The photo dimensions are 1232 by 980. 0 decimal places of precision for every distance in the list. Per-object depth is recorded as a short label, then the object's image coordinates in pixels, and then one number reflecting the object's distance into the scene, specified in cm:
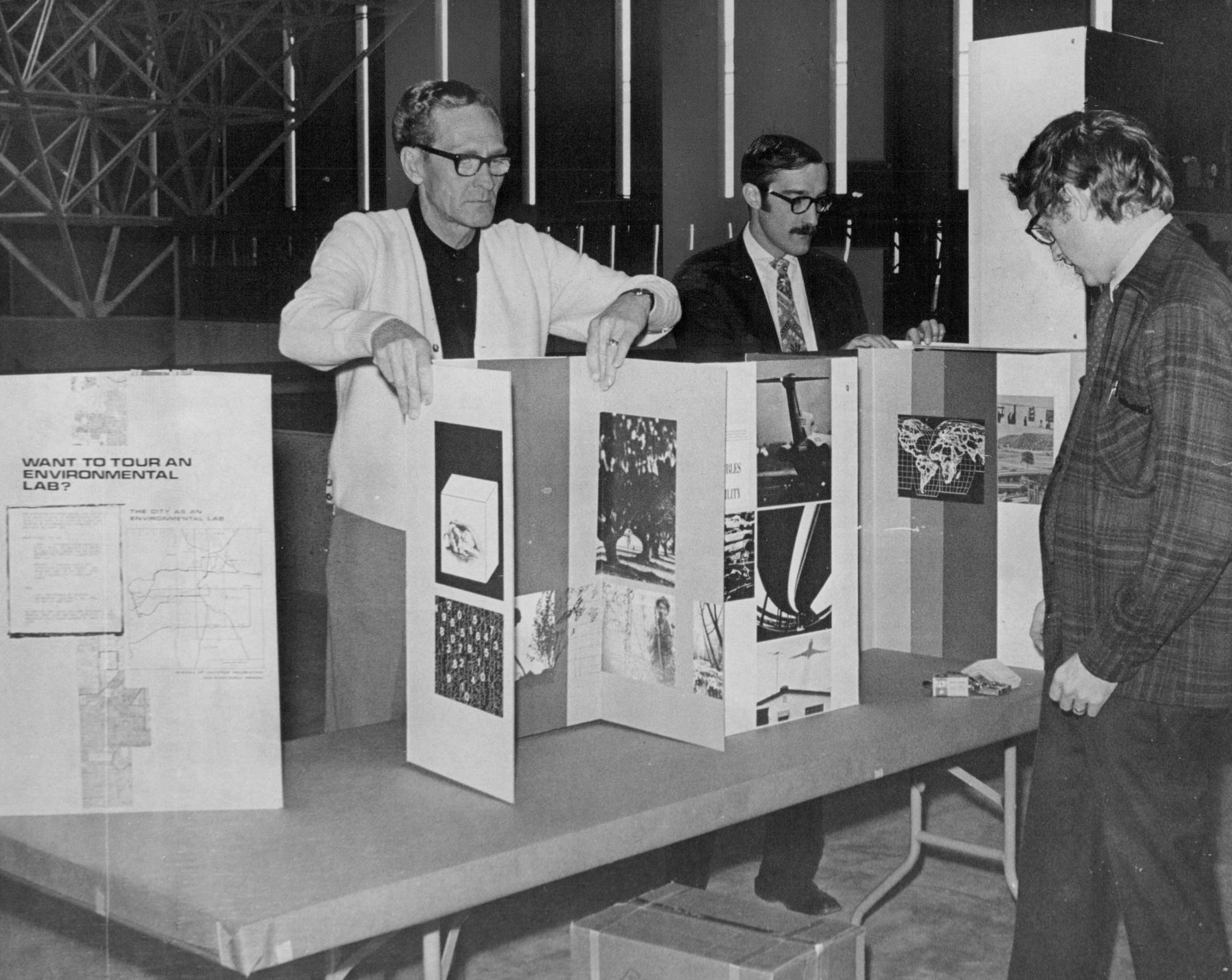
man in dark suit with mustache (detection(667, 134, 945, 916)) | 274
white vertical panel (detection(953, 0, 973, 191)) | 597
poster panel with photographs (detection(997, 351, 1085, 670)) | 204
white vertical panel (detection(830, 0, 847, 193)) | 656
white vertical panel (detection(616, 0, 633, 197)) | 781
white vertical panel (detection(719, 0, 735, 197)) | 728
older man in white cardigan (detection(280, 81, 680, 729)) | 204
